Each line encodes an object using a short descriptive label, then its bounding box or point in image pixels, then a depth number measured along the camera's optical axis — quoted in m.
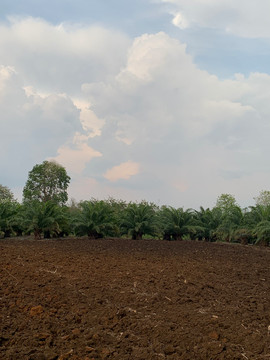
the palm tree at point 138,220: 15.48
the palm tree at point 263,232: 13.54
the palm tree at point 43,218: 15.39
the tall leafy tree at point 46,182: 42.50
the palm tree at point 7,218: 17.34
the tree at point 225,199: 39.28
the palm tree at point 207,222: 16.19
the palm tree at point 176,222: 15.57
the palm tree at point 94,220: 15.20
